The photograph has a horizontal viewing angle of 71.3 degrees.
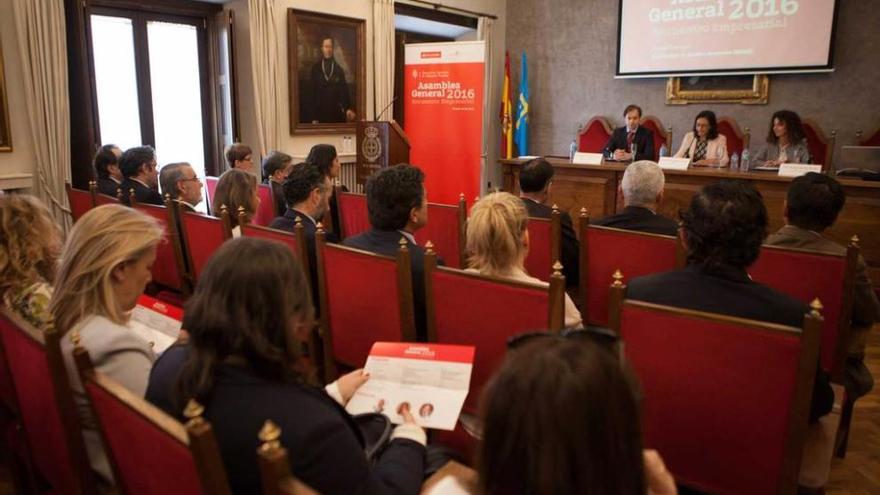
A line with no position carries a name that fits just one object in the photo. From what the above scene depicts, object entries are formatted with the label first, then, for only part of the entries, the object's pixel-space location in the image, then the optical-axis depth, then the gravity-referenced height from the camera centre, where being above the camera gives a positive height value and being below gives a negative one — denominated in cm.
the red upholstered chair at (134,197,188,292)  315 -60
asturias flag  808 +32
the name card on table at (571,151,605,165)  624 -14
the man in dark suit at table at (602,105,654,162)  645 +4
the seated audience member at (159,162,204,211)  371 -24
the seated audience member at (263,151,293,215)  429 -18
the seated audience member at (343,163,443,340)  242 -26
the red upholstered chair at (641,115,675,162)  709 +17
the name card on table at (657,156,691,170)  566 -17
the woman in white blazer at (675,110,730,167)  610 +3
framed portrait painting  609 +72
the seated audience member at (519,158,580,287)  307 -25
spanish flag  805 +35
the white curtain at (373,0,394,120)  674 +99
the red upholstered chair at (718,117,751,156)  654 +12
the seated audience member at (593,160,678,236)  286 -27
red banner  635 +32
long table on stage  472 -44
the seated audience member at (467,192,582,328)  199 -31
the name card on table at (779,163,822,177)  503 -19
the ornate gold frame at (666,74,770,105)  639 +54
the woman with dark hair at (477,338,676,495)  67 -31
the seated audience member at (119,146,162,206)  398 -20
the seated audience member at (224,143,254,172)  466 -11
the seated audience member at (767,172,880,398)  234 -33
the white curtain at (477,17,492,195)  817 +57
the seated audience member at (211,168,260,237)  320 -26
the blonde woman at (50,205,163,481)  138 -36
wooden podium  579 -3
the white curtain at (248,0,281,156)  568 +69
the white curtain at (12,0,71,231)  443 +35
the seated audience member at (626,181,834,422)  162 -36
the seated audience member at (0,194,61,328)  168 -33
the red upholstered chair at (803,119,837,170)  607 +3
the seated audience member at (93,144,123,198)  428 -18
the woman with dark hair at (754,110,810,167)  560 +7
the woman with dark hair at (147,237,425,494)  99 -39
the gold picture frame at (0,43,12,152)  441 +10
